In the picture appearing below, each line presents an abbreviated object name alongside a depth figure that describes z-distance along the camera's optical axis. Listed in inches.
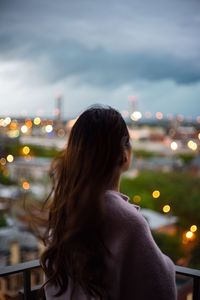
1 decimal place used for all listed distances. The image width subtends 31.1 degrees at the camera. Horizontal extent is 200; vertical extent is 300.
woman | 31.3
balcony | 47.9
